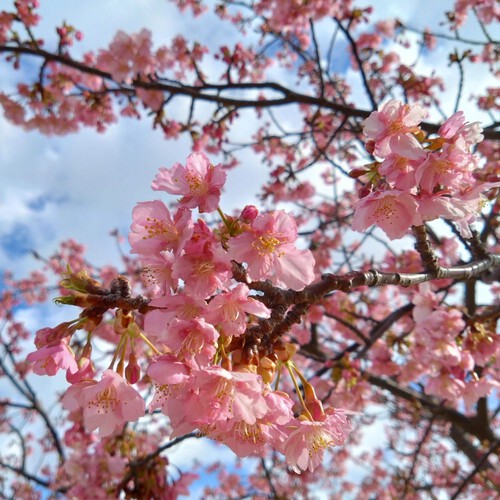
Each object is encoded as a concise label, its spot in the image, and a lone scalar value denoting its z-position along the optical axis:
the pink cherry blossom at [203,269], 0.21
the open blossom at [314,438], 0.24
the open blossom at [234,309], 0.22
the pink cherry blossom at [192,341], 0.21
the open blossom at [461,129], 0.25
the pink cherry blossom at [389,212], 0.24
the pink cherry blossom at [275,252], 0.22
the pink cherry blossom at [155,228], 0.23
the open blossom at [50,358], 0.22
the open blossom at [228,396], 0.21
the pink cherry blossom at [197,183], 0.23
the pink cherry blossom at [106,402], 0.23
